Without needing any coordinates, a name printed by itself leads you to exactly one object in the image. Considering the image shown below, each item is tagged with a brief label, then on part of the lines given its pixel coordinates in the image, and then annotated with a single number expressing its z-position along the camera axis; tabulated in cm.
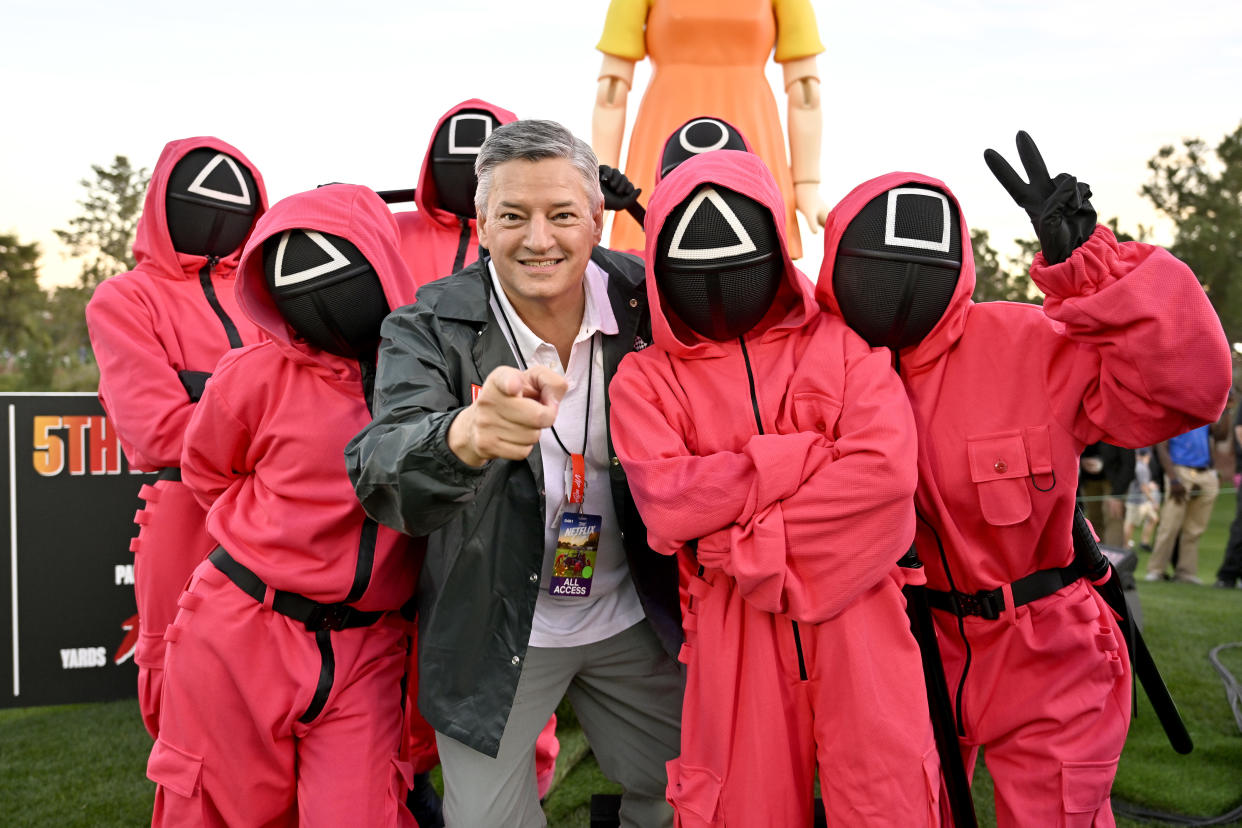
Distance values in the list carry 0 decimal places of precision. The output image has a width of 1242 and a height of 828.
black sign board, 468
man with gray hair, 221
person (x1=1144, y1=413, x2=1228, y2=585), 865
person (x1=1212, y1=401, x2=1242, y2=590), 846
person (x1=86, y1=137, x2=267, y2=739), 317
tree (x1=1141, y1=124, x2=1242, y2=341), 2025
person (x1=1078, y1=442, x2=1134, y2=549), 847
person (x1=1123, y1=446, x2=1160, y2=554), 1050
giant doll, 398
